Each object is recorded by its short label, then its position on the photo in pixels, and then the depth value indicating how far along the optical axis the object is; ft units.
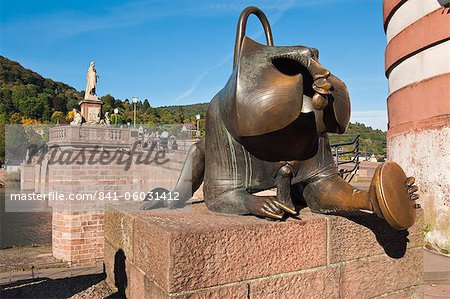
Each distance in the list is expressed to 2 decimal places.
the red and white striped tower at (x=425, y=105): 22.76
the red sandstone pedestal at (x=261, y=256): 6.22
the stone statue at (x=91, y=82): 62.23
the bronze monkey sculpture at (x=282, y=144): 6.69
